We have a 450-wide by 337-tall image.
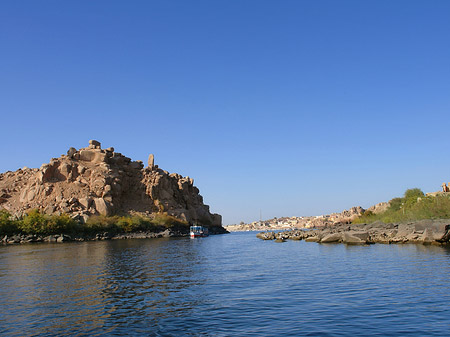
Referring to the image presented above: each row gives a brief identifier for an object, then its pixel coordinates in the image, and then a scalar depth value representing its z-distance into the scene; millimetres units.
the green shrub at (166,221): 121431
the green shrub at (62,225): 92000
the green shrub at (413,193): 103200
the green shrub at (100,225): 100250
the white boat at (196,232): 106625
